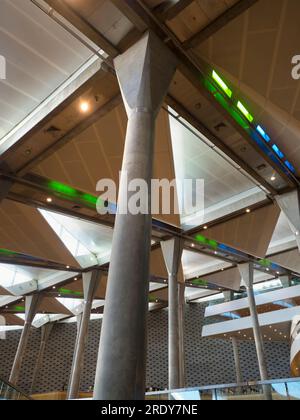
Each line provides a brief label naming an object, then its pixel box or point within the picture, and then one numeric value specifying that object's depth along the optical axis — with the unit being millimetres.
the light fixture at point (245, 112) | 12277
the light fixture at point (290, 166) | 15659
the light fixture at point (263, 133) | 13363
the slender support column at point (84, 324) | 24202
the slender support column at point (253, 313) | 25078
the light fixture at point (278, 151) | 14508
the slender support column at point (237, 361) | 37688
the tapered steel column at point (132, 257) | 4746
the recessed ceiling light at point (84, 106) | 11739
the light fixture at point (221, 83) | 11107
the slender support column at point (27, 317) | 32062
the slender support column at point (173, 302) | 18828
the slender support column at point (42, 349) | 41500
